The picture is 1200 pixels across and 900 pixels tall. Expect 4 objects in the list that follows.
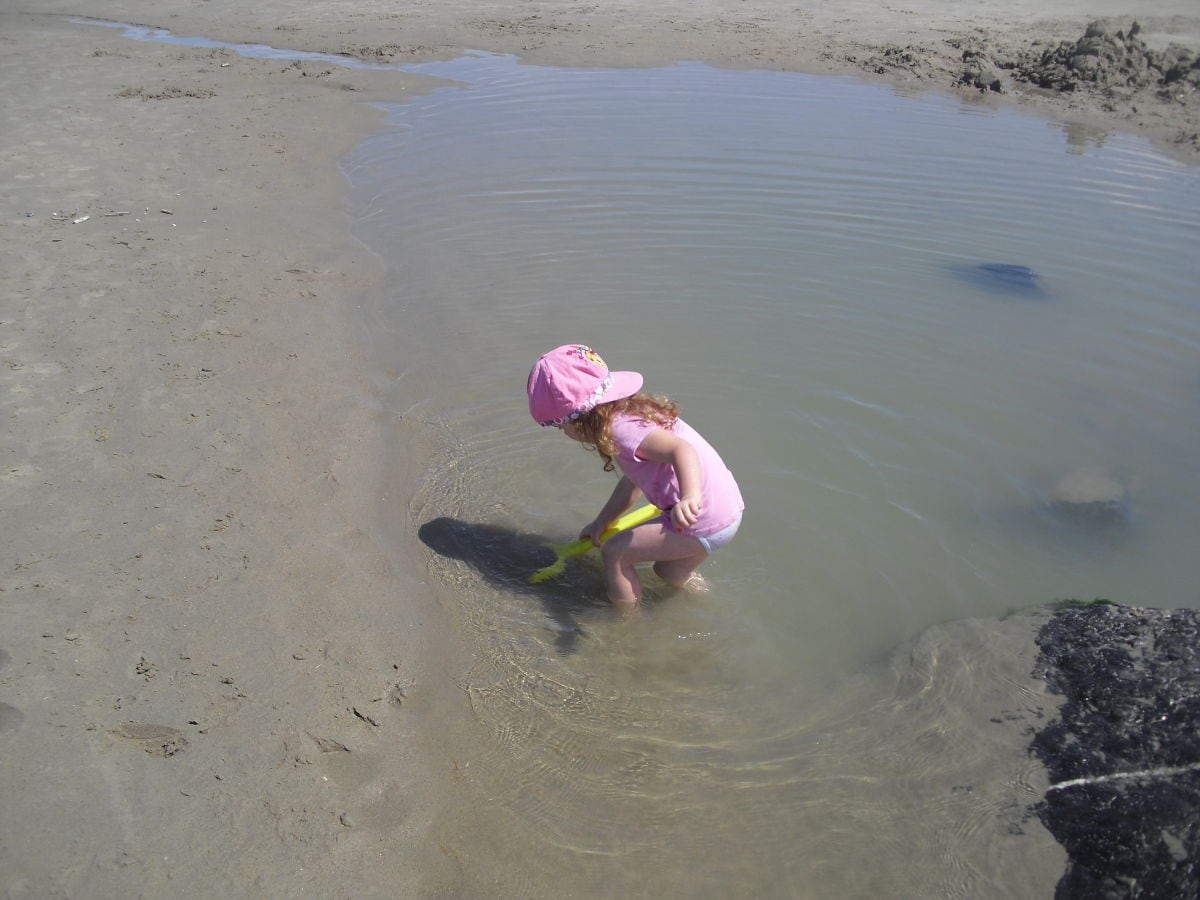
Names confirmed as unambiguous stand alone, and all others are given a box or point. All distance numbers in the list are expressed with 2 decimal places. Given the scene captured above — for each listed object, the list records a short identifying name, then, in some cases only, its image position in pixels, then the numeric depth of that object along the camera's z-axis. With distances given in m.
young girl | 3.29
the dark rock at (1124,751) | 2.44
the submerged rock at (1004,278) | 6.02
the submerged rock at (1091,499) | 4.03
